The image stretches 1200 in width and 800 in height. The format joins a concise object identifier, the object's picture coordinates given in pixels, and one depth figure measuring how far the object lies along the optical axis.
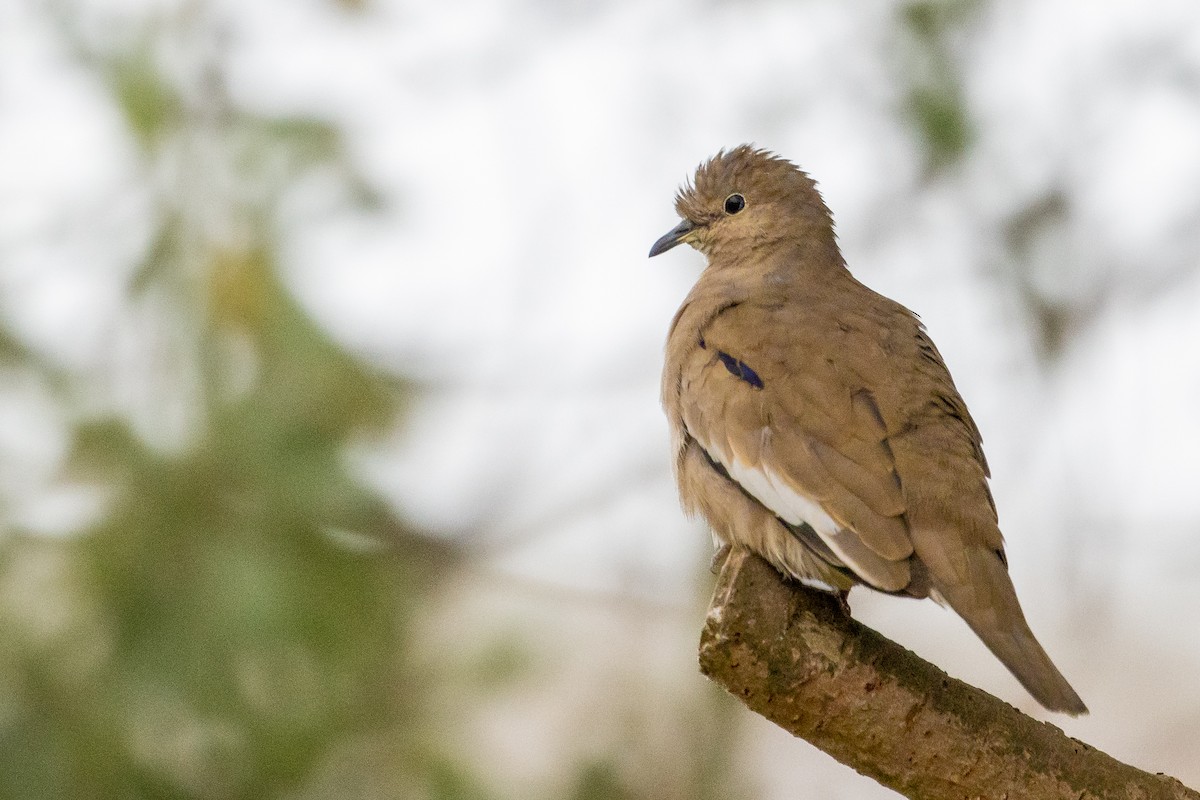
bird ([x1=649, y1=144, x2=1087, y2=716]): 7.15
